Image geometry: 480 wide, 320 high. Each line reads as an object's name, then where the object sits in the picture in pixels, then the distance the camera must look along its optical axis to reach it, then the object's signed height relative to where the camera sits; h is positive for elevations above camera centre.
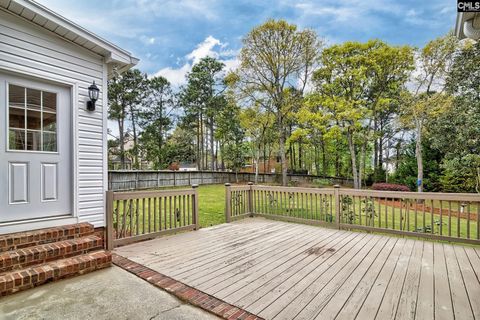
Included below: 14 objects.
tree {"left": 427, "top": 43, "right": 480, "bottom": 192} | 10.52 +1.58
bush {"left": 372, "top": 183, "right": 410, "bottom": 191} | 13.00 -1.54
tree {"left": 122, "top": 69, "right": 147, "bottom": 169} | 19.39 +5.18
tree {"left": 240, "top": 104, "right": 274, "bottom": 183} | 17.61 +2.76
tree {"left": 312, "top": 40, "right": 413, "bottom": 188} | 14.19 +4.73
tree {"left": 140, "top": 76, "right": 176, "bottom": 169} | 20.30 +3.42
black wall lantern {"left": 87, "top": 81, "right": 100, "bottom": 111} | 3.54 +0.95
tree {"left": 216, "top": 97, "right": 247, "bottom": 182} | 19.97 +2.21
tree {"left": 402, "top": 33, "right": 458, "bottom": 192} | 12.12 +3.89
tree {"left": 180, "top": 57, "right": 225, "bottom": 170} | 20.73 +5.93
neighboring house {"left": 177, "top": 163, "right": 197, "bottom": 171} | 26.27 -0.65
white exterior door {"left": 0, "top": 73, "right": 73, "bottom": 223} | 2.93 +0.14
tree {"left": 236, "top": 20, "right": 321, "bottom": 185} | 14.28 +6.02
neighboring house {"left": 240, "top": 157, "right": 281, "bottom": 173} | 29.33 -0.67
